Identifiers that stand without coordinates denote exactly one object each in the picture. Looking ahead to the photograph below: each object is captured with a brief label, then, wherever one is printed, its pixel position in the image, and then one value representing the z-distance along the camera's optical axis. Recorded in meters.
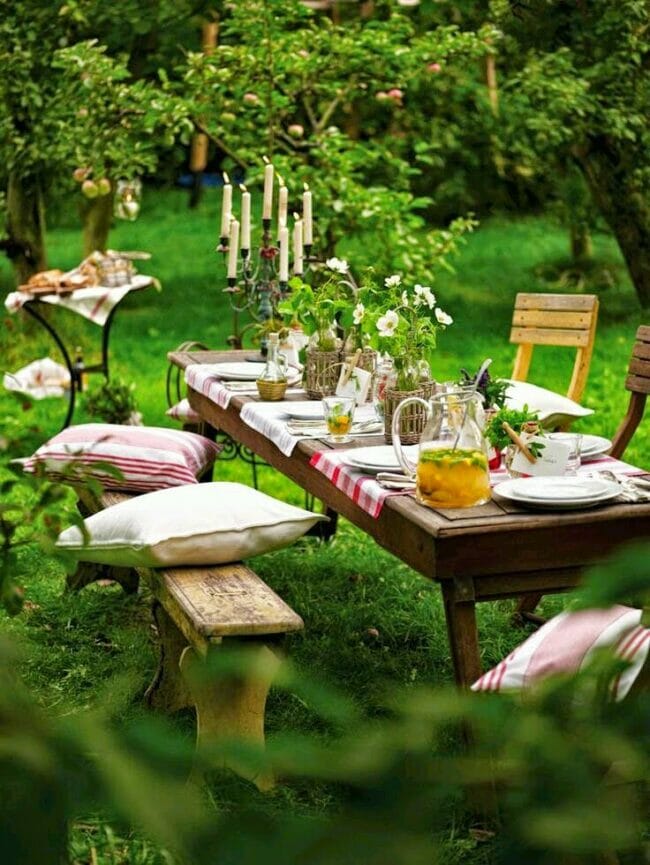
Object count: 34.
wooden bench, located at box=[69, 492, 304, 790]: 2.66
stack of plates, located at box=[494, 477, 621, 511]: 2.70
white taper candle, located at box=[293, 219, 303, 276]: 4.35
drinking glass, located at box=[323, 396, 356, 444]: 3.27
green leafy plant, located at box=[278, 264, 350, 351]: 3.73
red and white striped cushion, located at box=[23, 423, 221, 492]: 3.95
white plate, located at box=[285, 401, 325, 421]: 3.58
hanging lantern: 7.52
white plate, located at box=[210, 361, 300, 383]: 4.22
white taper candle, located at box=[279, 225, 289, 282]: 4.30
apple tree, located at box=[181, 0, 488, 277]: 7.16
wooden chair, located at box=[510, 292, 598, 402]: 4.51
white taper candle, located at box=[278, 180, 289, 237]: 4.44
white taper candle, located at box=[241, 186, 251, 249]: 4.47
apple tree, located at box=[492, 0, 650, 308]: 8.34
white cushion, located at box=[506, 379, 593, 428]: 4.02
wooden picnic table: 2.62
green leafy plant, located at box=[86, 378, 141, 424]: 6.22
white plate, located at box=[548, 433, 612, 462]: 3.14
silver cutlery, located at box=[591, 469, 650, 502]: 2.80
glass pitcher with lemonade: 2.72
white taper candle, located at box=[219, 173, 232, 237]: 4.57
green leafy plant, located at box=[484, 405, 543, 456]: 2.98
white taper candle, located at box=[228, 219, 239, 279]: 4.46
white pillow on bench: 3.06
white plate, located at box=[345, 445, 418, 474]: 3.00
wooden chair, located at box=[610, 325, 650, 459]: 3.88
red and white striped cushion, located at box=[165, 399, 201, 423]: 4.94
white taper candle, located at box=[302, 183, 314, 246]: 4.45
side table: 6.18
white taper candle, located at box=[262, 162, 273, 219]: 4.43
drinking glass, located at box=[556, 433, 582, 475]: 3.04
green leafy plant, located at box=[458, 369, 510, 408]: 3.23
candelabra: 4.55
